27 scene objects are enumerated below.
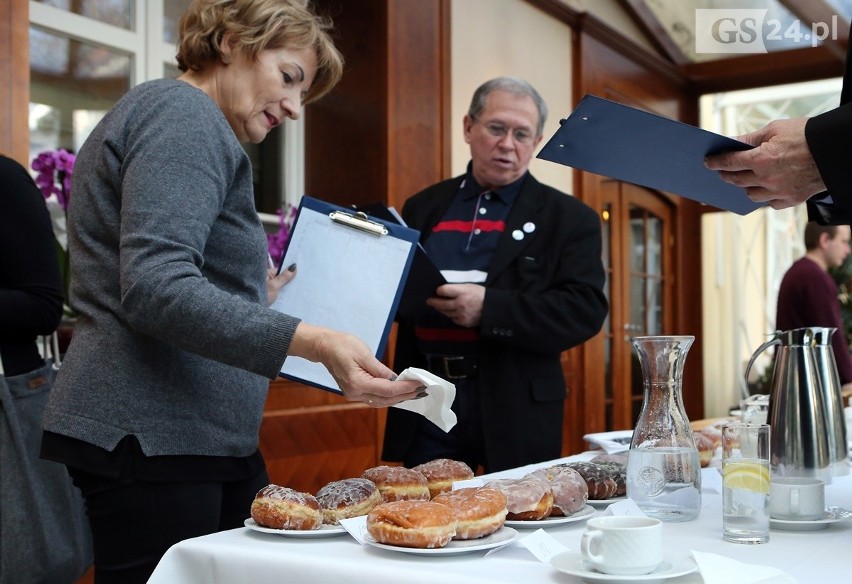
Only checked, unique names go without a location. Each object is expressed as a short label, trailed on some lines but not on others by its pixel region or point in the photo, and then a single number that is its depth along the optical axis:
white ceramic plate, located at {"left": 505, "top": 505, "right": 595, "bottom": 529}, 1.15
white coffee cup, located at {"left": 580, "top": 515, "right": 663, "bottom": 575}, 0.91
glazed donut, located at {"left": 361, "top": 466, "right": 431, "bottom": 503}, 1.25
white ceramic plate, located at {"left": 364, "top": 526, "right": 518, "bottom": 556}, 1.00
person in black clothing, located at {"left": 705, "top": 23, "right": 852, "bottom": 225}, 1.26
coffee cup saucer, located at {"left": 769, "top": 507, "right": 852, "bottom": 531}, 1.16
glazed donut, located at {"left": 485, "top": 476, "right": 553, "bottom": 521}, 1.16
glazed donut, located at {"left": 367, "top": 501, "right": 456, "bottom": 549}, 1.01
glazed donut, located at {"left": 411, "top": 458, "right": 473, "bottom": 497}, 1.33
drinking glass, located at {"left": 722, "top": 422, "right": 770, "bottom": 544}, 1.10
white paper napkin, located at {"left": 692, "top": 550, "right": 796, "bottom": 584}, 0.90
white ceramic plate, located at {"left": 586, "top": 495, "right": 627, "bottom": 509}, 1.31
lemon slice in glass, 1.09
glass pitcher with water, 1.22
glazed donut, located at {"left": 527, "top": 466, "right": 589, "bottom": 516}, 1.19
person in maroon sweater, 4.35
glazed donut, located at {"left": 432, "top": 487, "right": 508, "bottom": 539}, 1.05
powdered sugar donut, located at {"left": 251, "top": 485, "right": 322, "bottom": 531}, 1.11
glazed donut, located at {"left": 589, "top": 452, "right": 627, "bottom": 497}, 1.35
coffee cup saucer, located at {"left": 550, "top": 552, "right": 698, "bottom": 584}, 0.90
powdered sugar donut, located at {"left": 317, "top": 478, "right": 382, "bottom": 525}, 1.15
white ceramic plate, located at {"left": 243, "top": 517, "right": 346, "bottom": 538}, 1.09
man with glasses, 2.24
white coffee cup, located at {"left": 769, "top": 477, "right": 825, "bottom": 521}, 1.19
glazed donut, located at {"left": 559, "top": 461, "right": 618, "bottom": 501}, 1.32
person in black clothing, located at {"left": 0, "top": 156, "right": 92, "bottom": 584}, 1.72
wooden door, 6.10
